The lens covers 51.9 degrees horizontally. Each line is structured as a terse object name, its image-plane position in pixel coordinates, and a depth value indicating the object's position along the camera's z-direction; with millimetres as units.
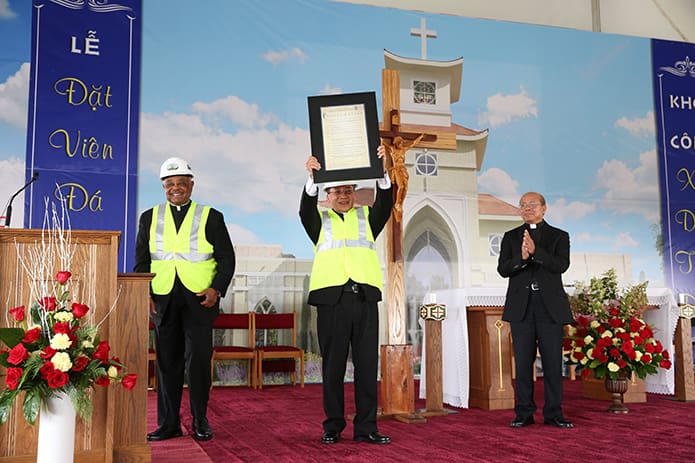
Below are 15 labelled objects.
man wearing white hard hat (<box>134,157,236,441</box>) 3898
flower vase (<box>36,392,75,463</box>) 2674
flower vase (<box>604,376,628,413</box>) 4922
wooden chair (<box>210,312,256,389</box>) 6973
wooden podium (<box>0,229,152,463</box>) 2848
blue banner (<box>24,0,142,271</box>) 6836
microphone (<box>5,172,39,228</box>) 3117
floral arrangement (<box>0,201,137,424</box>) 2635
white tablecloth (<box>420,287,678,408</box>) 5238
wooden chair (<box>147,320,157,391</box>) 6488
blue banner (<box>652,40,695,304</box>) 8812
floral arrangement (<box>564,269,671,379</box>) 4973
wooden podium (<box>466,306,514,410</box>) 5227
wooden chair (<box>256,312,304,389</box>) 6910
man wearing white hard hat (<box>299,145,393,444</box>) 3793
